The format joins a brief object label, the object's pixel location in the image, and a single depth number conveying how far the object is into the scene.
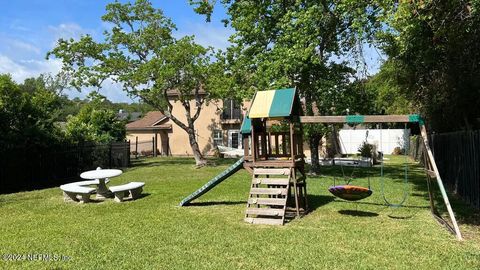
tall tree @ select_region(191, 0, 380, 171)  16.75
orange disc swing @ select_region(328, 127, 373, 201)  8.71
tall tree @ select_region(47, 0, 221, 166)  23.27
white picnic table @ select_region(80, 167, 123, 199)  11.96
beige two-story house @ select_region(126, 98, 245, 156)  35.50
